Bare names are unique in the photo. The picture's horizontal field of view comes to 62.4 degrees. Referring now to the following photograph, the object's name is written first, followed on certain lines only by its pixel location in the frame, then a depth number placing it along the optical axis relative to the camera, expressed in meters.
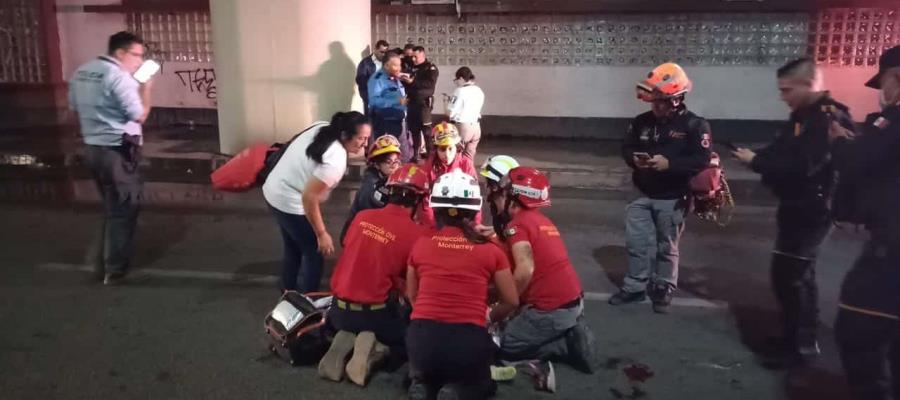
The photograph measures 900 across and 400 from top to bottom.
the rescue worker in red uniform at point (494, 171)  4.58
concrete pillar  10.69
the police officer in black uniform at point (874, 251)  3.17
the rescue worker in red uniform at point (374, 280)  4.18
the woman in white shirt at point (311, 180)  4.78
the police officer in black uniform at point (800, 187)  4.15
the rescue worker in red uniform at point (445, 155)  5.66
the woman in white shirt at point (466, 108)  9.51
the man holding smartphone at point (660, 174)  5.09
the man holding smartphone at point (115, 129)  5.65
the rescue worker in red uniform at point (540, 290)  4.25
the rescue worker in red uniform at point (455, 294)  3.76
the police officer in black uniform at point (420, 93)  10.35
